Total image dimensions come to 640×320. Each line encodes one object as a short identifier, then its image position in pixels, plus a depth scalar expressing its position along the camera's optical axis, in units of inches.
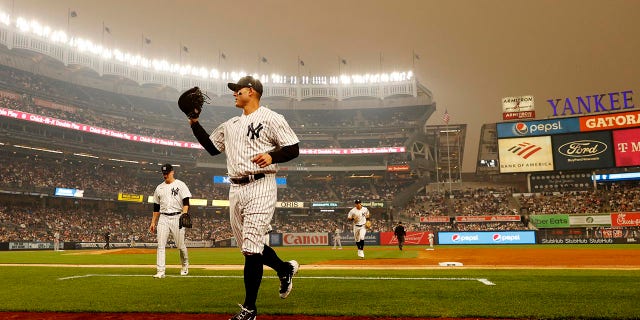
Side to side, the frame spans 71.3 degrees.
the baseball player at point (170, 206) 379.9
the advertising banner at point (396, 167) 2444.6
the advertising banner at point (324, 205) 2198.6
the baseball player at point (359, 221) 678.5
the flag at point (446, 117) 2430.1
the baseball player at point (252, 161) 174.1
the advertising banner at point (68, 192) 1667.1
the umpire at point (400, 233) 1042.7
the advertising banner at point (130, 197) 1859.7
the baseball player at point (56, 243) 1262.9
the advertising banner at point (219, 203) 2105.1
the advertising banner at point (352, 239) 1533.0
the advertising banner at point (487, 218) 1678.2
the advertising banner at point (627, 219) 1427.2
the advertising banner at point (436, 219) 1799.0
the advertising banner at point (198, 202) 2038.6
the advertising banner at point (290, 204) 2166.6
